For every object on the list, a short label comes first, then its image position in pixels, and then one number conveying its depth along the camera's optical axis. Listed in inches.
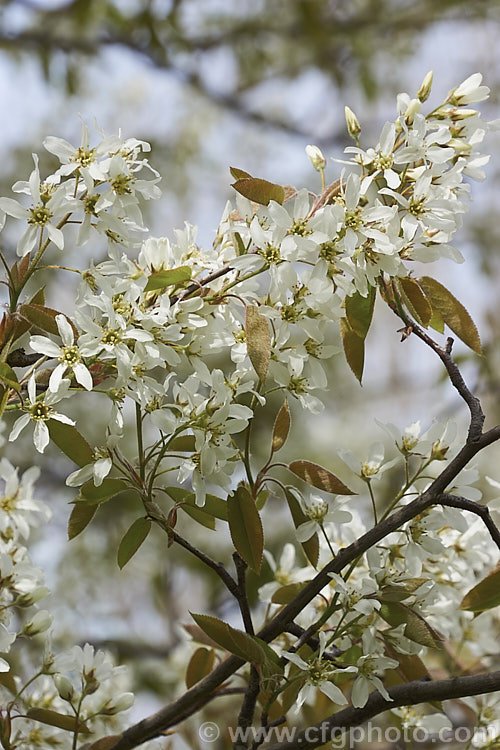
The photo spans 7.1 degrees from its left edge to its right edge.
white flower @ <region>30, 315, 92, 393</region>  61.5
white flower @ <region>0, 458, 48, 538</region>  66.7
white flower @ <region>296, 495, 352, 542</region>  63.8
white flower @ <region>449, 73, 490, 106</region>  63.6
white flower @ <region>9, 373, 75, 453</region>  61.6
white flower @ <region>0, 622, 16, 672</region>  62.5
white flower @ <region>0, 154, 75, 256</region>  62.0
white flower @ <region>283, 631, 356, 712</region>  62.3
